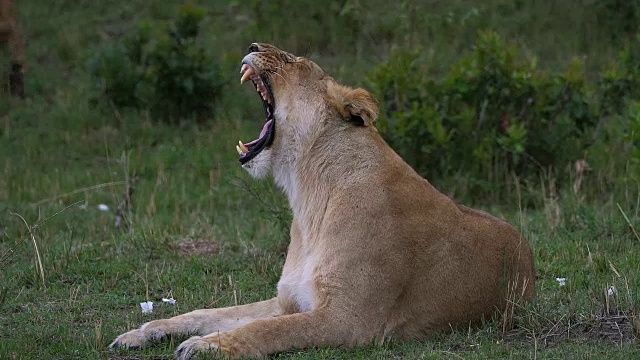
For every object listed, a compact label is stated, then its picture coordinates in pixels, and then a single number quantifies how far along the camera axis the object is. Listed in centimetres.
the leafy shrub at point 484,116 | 1784
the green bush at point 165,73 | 2108
